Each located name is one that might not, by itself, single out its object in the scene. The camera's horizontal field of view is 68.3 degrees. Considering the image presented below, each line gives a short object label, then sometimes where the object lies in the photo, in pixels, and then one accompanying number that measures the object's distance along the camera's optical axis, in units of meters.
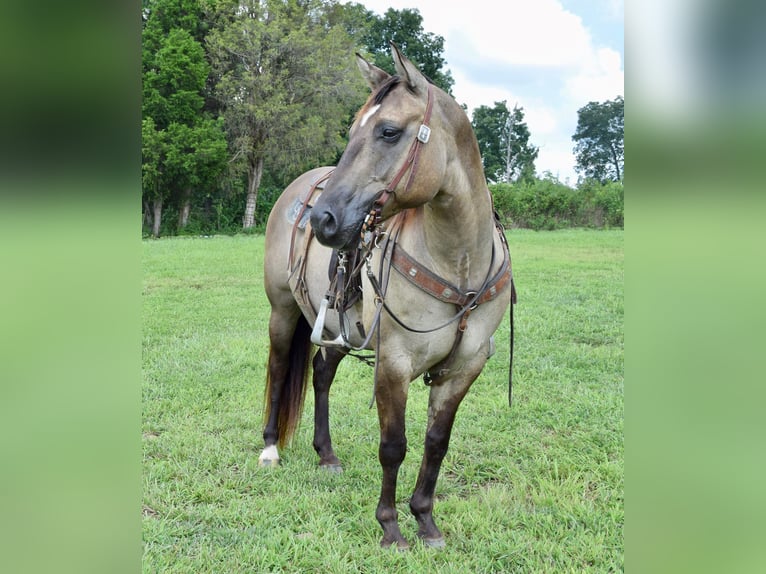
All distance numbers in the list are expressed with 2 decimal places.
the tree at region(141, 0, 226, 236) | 21.70
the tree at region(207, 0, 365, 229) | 25.44
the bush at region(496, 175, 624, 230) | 22.23
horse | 2.32
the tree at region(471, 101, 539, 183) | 36.54
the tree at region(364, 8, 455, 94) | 36.78
